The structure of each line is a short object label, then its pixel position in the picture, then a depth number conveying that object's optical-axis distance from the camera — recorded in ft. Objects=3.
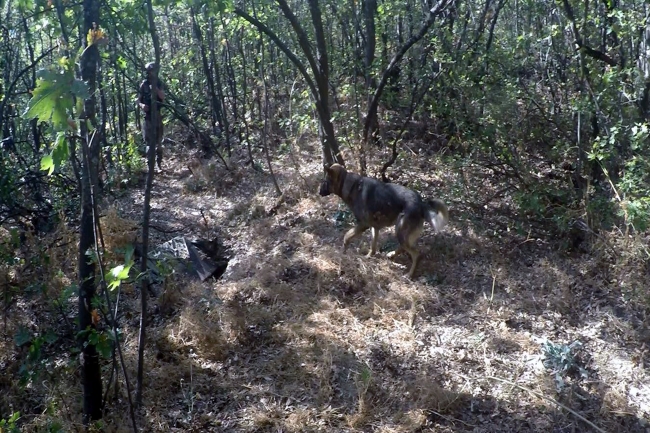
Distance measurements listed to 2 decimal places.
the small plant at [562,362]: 22.26
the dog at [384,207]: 28.07
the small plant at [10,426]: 14.94
